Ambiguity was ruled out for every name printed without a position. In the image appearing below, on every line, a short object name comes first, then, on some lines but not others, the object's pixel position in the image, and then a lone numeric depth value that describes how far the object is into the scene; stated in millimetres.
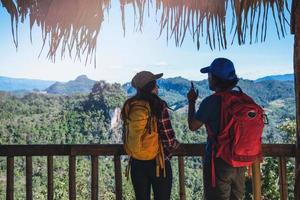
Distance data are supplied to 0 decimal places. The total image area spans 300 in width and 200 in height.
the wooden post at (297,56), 1602
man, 1418
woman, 1550
